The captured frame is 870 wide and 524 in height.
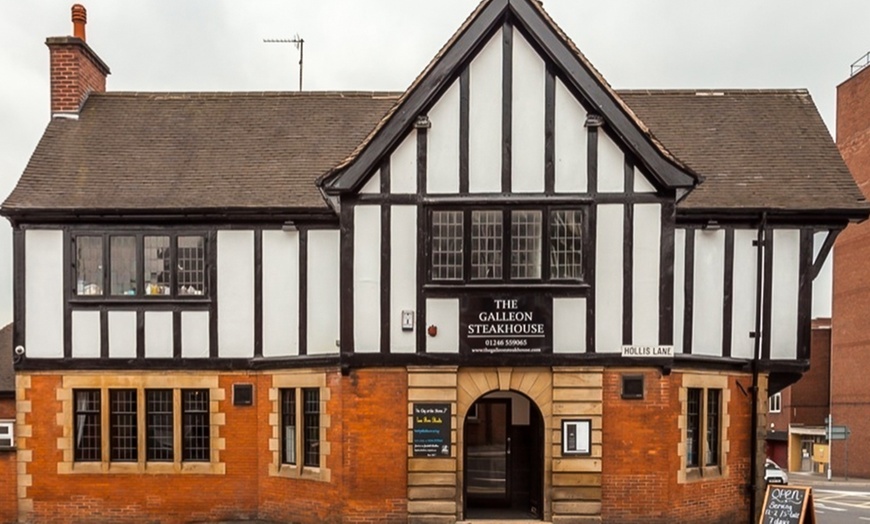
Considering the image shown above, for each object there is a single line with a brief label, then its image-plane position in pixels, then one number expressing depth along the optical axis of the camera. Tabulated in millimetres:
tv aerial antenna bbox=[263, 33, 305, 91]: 20519
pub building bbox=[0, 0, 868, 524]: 12602
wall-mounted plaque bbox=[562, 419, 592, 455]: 12586
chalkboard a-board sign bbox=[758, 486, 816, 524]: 12219
